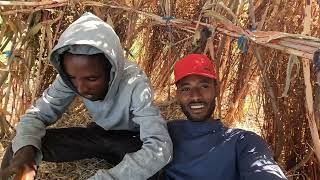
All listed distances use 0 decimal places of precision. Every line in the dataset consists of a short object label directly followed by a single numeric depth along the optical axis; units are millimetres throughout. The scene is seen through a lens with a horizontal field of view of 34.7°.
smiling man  1579
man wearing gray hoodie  1482
